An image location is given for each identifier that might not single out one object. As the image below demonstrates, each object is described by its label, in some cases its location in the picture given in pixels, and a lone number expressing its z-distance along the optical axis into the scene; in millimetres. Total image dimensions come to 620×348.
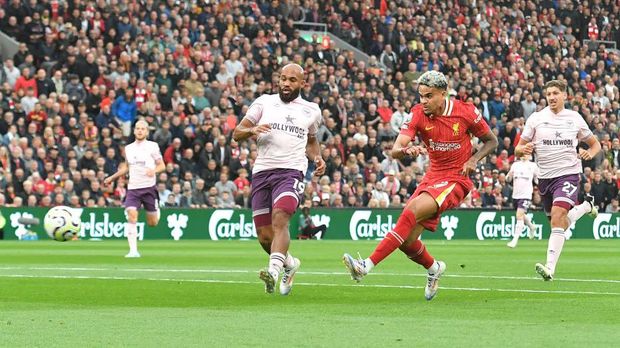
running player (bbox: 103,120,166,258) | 24797
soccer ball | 25234
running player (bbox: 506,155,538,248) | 33125
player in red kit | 13406
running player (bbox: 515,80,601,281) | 18016
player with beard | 14453
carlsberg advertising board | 33625
